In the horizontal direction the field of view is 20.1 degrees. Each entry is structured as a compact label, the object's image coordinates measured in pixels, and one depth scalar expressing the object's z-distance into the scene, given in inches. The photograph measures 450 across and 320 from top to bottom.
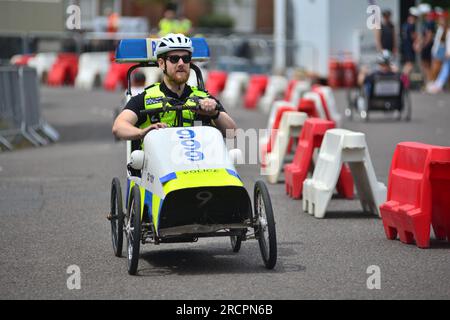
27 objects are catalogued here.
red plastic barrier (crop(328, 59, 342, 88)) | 1439.5
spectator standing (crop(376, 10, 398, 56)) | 1167.6
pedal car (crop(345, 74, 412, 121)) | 964.0
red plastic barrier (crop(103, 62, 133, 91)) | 1540.4
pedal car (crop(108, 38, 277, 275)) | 366.6
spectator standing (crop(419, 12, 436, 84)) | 1306.6
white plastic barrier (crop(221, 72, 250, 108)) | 1246.3
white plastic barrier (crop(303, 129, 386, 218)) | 496.7
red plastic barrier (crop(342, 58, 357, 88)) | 1428.4
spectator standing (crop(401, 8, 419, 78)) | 1312.7
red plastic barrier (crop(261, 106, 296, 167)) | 677.3
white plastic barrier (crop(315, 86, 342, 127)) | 831.1
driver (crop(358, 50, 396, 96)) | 962.7
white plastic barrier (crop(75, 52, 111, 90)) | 1600.6
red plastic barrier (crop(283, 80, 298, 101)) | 1038.4
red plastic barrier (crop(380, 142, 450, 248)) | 411.8
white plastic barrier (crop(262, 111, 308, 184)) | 640.4
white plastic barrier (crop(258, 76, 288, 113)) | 1183.6
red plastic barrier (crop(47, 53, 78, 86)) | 1648.6
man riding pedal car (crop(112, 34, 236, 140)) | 395.9
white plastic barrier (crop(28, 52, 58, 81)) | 1654.8
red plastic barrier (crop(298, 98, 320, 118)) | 753.6
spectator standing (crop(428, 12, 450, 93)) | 1275.8
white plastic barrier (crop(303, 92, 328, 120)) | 775.7
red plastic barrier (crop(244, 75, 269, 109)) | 1224.8
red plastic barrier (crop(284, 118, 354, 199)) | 555.2
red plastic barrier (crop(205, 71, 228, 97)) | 1318.9
